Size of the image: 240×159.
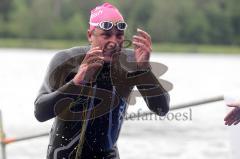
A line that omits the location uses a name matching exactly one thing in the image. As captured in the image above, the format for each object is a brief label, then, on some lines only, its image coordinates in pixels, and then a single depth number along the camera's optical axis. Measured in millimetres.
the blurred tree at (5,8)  92500
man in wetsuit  3465
